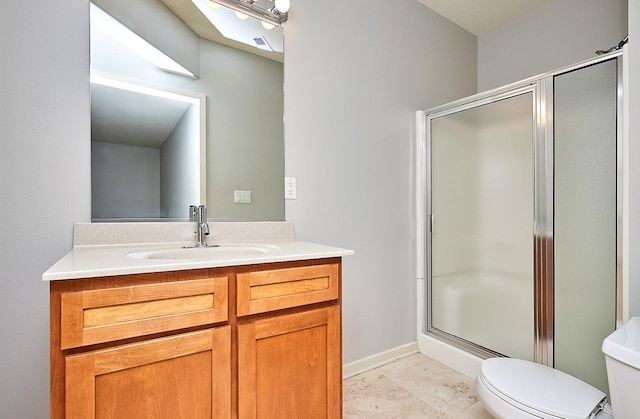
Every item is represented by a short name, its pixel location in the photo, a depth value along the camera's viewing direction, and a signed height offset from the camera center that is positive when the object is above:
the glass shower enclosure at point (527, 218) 1.46 -0.05
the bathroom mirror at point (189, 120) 1.36 +0.42
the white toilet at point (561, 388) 0.92 -0.70
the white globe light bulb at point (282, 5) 1.63 +1.05
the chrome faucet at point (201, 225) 1.44 -0.07
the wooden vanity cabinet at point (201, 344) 0.81 -0.40
